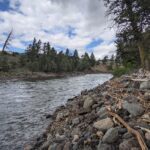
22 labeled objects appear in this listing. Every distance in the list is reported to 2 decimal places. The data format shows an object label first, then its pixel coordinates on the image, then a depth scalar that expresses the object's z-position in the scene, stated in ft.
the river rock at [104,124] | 15.57
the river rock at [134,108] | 16.08
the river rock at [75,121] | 20.01
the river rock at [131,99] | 18.05
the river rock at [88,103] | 22.65
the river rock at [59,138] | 17.20
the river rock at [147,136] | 13.14
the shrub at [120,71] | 51.34
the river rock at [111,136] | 14.03
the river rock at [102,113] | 17.41
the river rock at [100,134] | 15.08
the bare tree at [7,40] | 134.59
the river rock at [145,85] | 20.23
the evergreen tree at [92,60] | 270.37
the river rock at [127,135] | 13.79
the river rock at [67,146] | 15.51
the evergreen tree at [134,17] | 38.63
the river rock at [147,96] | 17.76
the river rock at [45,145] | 17.43
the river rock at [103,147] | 13.55
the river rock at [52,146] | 16.29
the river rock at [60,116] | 25.39
